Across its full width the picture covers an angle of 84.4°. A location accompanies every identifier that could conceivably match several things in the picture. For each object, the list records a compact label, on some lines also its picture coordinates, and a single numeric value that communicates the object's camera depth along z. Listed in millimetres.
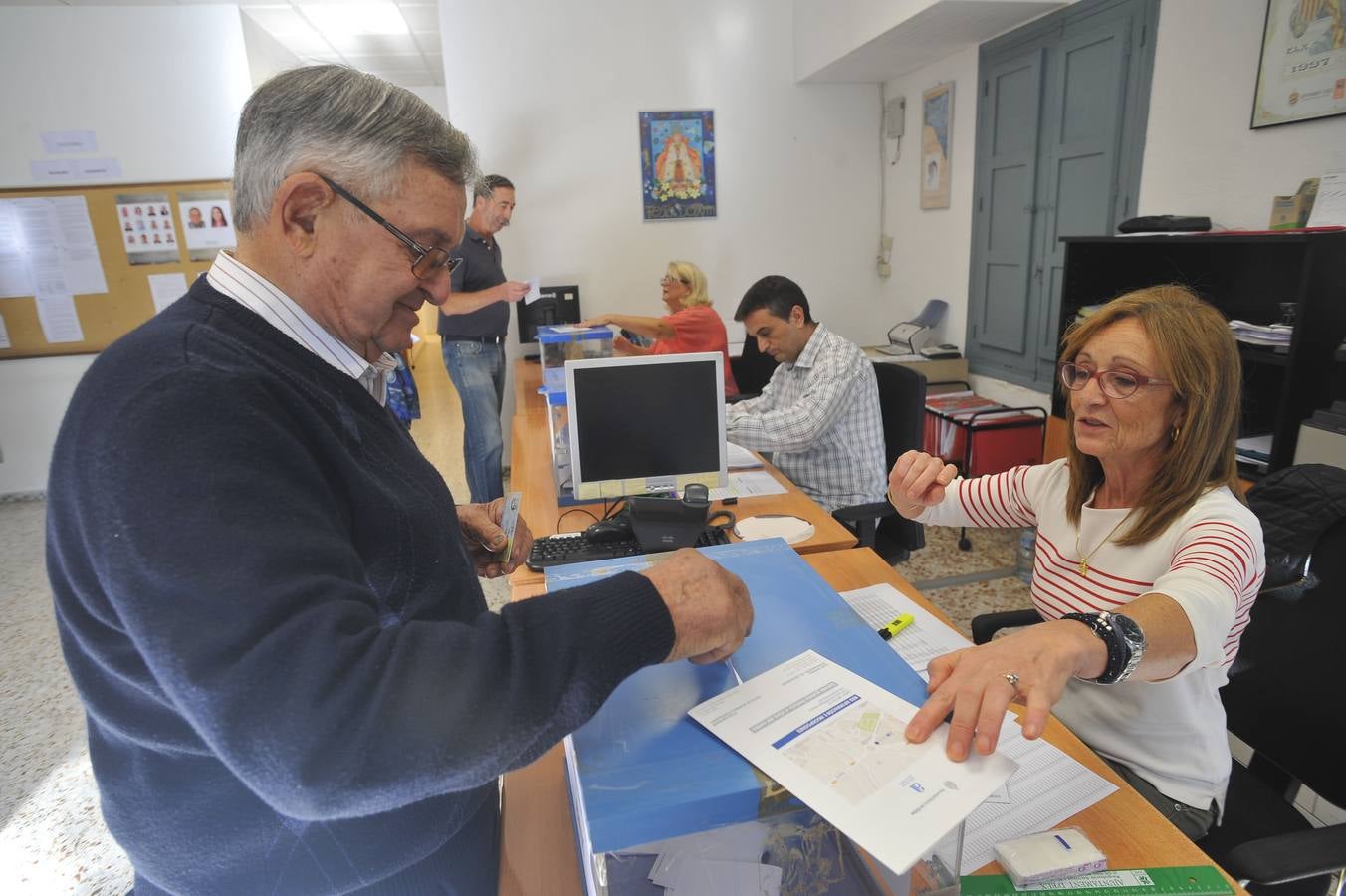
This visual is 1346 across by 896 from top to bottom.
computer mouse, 1731
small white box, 779
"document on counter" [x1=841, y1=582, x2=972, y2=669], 1261
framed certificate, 2221
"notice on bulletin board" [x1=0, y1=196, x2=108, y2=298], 4480
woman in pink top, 3984
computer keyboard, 1658
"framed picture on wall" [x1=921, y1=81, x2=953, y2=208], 4195
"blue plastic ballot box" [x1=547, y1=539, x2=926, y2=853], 584
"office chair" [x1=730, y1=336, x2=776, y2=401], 4453
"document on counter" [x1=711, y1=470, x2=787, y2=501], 2107
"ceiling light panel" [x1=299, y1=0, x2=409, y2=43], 5043
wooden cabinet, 2143
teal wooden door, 3043
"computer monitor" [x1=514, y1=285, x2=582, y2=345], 4688
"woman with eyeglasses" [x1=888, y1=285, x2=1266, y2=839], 943
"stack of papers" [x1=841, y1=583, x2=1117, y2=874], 867
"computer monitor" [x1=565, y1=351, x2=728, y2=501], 1905
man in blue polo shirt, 3670
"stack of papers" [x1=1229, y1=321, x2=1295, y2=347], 2250
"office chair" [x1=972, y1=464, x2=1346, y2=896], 1213
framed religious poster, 4734
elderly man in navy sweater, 489
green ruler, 770
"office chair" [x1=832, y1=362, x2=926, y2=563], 2375
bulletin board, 4543
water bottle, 3006
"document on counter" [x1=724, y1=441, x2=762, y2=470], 2462
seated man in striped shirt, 2344
